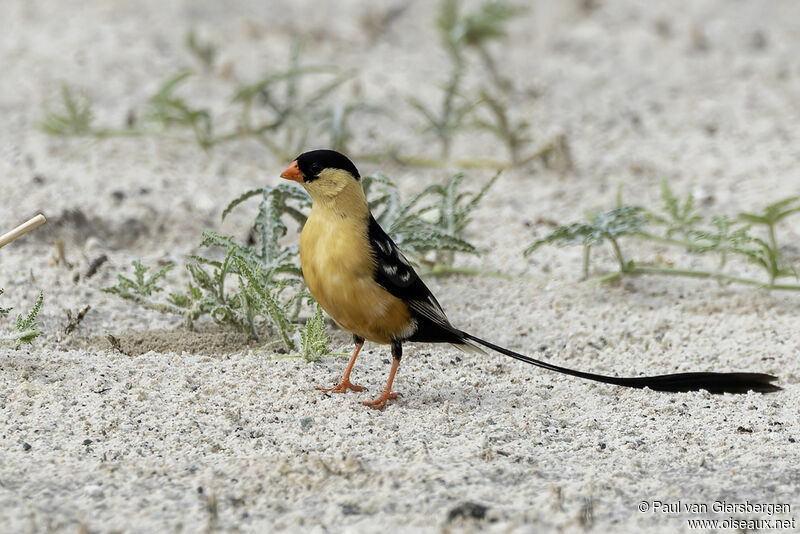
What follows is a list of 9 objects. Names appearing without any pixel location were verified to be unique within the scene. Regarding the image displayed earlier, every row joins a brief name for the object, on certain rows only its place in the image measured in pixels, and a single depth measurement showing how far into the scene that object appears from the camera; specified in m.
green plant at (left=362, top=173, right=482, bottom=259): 8.59
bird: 6.67
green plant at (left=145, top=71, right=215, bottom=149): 11.39
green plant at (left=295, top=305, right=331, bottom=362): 7.40
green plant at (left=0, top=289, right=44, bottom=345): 6.97
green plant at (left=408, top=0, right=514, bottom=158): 11.82
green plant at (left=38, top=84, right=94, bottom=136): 11.73
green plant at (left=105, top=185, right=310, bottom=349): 7.59
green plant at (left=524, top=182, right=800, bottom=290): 8.95
